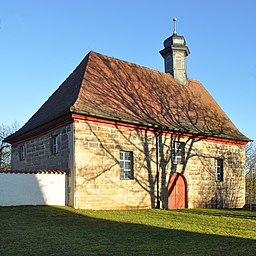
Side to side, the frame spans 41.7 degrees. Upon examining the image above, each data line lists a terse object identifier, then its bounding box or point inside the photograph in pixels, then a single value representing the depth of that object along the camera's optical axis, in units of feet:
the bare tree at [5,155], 121.29
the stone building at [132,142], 46.55
